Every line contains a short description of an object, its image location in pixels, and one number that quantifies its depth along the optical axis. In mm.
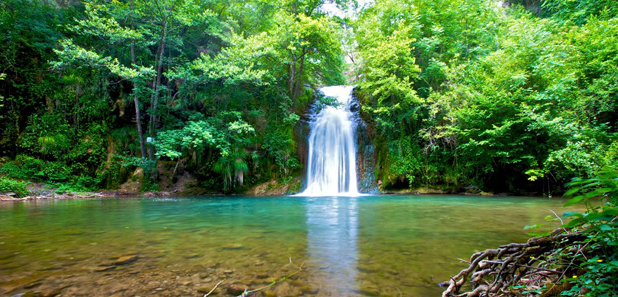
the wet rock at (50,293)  1799
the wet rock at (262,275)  2168
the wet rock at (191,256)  2701
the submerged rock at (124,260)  2503
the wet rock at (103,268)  2307
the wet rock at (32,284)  1914
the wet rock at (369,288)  1872
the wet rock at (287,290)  1875
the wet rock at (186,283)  2016
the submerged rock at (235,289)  1882
